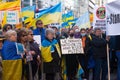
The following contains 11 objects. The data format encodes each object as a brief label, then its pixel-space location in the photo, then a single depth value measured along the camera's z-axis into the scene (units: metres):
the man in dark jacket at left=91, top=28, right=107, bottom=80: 11.90
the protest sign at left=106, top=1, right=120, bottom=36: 10.68
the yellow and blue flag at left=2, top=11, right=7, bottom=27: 14.28
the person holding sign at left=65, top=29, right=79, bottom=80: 11.80
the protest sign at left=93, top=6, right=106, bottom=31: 12.27
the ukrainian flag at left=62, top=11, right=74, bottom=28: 22.40
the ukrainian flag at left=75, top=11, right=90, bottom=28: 17.79
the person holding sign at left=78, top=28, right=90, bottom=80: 12.36
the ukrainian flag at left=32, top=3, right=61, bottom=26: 14.54
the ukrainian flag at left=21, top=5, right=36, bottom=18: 16.97
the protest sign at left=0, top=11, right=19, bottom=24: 14.16
